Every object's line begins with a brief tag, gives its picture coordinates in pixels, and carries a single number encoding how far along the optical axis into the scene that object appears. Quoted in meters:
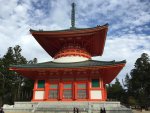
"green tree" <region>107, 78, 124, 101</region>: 44.77
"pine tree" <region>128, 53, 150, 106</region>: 39.66
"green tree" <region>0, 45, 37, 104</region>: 33.15
